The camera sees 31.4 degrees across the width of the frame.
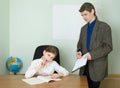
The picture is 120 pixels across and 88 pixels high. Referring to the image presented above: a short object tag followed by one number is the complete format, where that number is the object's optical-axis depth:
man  2.41
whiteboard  3.30
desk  1.96
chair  2.88
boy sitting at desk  2.29
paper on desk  2.07
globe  3.15
